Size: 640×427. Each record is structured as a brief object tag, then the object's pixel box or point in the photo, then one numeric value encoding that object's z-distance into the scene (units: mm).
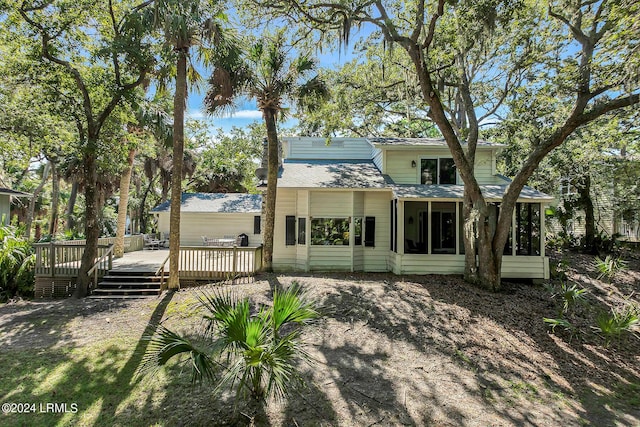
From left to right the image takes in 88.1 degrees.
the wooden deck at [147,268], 11109
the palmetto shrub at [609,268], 11342
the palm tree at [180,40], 8477
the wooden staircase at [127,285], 10482
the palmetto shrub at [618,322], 6969
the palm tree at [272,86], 10695
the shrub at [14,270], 11234
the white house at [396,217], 12039
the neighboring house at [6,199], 16350
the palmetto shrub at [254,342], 3812
